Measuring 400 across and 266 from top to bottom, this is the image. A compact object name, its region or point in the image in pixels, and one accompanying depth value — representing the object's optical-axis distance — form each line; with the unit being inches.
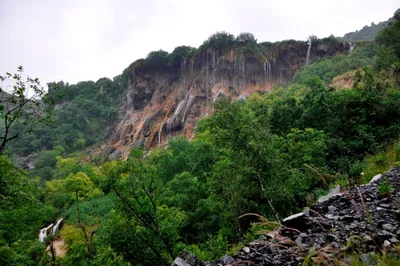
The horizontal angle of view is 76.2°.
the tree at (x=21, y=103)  353.1
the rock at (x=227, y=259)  166.4
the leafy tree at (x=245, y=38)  2202.3
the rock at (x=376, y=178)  262.4
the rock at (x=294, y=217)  188.5
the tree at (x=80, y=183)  1090.4
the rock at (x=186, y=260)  182.2
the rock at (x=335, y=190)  300.7
